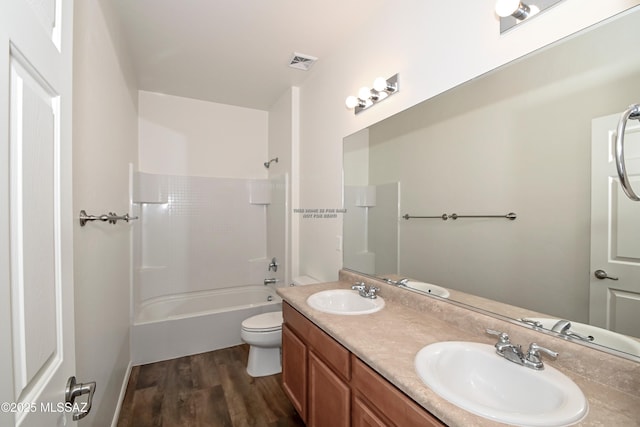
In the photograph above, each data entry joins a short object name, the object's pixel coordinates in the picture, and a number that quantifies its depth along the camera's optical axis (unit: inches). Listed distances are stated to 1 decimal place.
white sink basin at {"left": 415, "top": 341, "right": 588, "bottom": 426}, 26.3
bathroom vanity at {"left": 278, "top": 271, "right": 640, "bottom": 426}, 29.7
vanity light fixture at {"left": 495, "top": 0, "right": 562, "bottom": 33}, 38.6
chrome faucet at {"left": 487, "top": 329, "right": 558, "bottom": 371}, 33.9
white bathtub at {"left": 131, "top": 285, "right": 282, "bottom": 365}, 100.0
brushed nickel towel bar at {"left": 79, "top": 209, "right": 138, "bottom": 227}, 46.1
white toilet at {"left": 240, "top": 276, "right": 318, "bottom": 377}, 89.7
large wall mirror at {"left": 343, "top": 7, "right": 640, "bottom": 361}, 33.5
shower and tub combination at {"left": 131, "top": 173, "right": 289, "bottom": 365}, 105.3
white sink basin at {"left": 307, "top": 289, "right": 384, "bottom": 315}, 64.1
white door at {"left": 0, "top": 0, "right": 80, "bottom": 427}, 17.5
